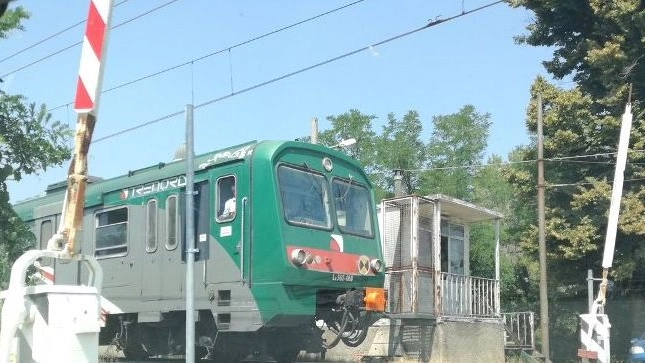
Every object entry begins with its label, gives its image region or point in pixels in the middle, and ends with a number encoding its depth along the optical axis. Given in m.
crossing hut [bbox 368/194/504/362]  16.20
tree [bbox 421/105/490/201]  38.25
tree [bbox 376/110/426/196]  37.34
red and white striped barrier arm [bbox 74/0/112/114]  4.48
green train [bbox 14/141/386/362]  10.38
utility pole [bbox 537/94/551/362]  19.16
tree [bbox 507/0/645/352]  19.69
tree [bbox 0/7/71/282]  7.62
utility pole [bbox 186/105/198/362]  7.45
